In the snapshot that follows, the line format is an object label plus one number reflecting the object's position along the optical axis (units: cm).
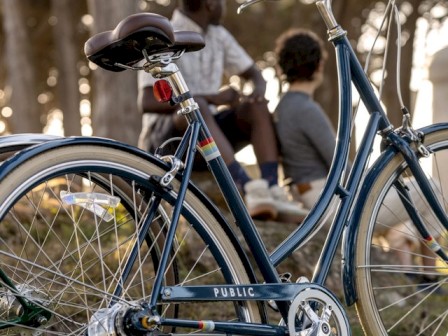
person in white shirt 516
